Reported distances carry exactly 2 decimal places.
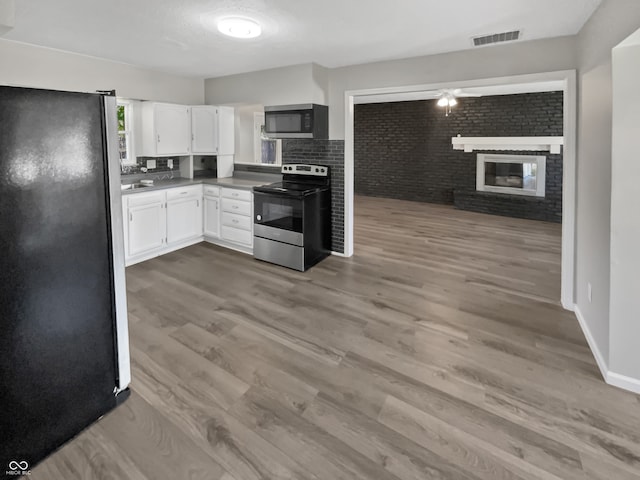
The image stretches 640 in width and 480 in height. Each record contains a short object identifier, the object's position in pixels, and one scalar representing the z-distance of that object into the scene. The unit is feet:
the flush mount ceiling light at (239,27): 9.59
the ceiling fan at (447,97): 19.09
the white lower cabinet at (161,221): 14.26
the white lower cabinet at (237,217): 15.75
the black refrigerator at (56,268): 5.10
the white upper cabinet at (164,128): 15.72
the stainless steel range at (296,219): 14.15
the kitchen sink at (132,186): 14.64
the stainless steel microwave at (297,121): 14.39
